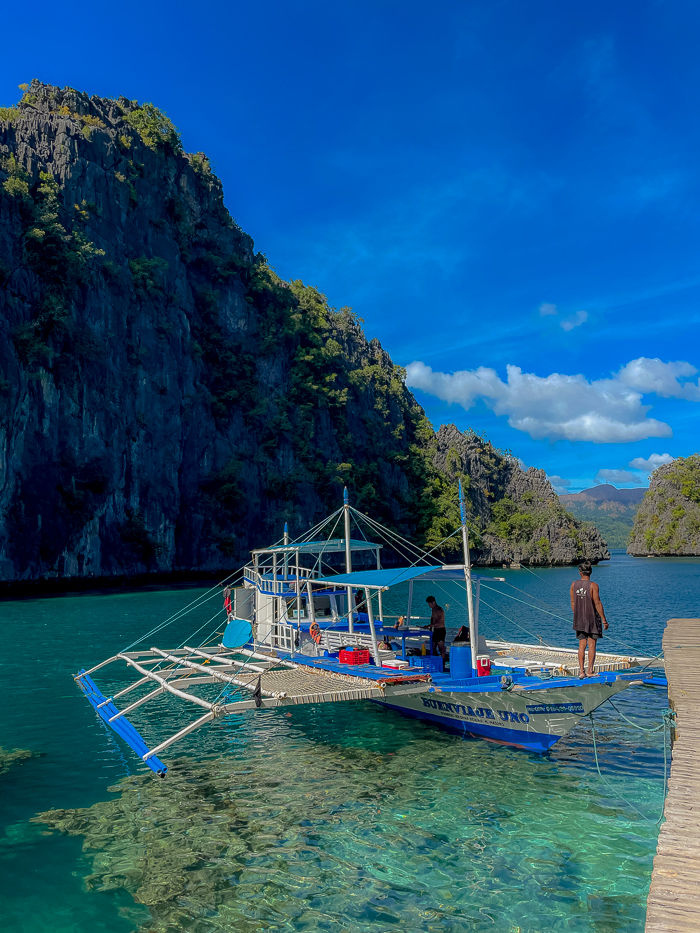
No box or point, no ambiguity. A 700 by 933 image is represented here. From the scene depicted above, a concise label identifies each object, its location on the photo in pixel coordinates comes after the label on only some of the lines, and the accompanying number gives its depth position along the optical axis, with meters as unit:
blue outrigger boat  12.86
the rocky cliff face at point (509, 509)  113.50
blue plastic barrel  14.25
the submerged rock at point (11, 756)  13.00
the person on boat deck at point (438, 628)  15.77
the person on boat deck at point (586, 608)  12.69
